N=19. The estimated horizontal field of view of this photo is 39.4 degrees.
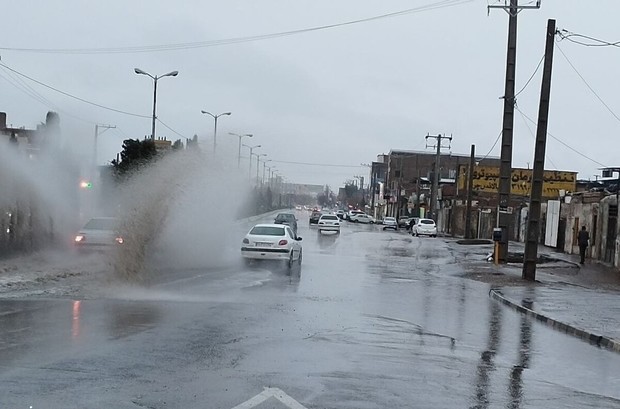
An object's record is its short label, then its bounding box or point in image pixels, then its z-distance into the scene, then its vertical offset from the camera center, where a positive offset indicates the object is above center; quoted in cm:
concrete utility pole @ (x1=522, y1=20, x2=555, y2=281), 2744 +135
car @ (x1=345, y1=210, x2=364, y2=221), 11447 -248
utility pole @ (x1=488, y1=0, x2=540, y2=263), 3516 +377
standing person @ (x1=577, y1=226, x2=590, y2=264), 3956 -146
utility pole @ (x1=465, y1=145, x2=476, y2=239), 6047 +126
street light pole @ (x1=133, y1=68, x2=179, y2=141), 4831 +532
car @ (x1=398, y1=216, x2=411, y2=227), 9514 -257
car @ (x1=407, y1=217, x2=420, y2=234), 8242 -236
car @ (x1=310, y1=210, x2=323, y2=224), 8972 -238
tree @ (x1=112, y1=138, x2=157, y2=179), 4378 +160
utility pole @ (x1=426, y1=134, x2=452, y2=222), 8500 +232
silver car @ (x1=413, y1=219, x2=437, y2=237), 7238 -224
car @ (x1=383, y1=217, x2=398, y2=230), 9131 -264
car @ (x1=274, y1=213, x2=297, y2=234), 5625 -174
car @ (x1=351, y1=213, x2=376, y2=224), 11099 -272
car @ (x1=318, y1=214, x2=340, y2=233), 6669 -216
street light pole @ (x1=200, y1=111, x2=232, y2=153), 3353 +189
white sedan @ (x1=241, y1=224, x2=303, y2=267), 2778 -171
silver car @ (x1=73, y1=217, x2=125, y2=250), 2567 -166
